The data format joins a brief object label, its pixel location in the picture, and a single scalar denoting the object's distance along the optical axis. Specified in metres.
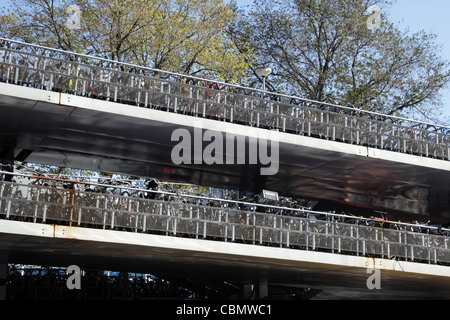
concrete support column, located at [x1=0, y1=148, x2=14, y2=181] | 21.86
